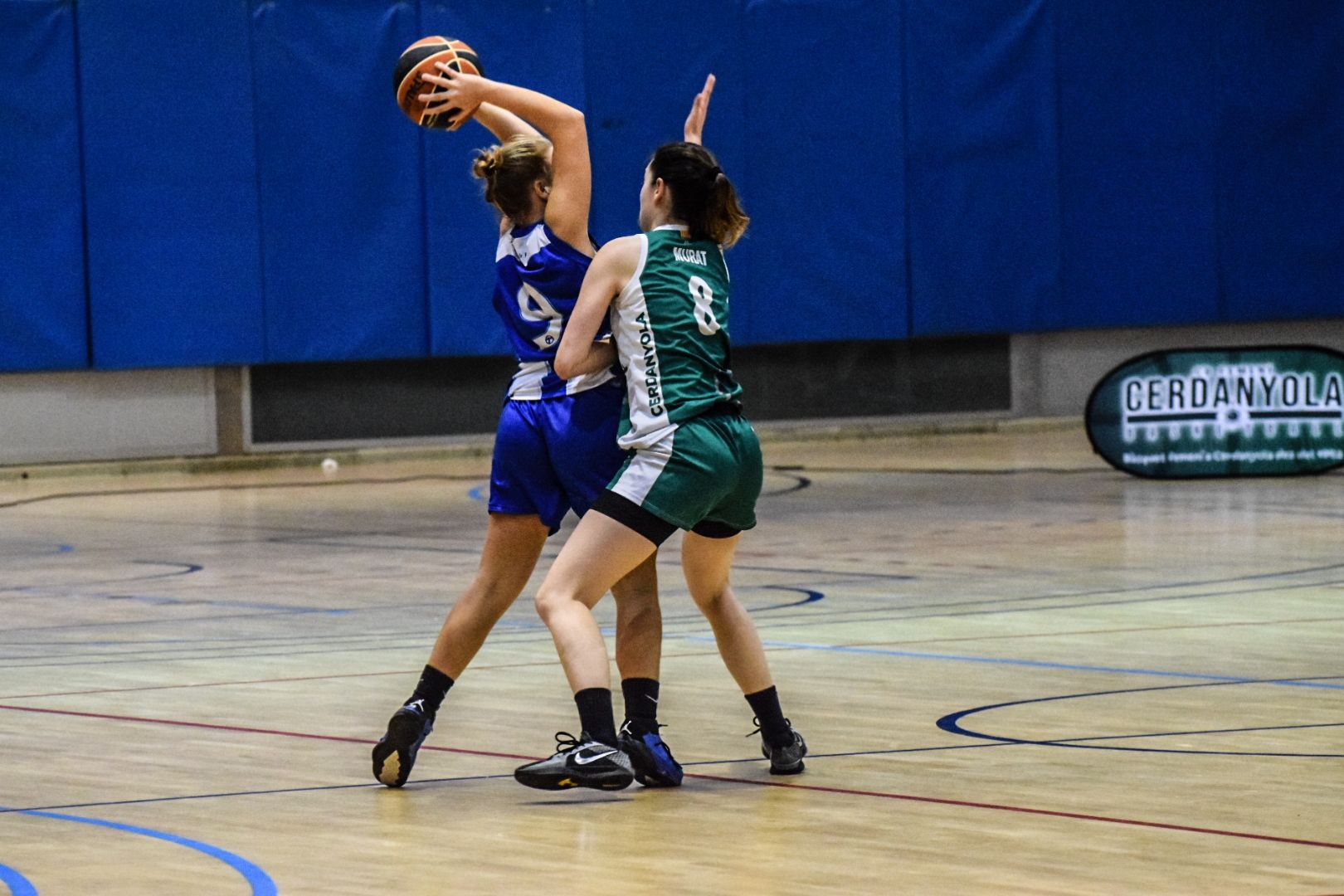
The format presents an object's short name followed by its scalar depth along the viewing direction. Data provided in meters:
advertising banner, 29.80
